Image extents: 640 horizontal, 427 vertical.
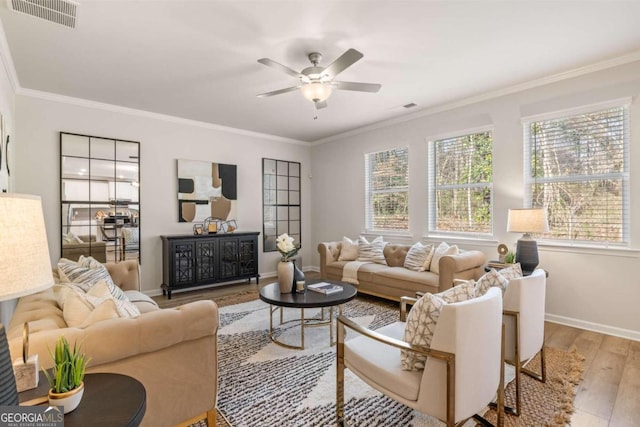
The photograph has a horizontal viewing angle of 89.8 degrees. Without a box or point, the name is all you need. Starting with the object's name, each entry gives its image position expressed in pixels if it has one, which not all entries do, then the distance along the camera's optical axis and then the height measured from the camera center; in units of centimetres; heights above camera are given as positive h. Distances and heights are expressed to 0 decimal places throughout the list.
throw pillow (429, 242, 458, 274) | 407 -48
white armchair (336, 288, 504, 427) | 146 -76
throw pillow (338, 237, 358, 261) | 513 -58
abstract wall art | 525 +45
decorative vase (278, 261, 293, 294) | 322 -61
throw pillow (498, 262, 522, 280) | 217 -40
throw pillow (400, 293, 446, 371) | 158 -55
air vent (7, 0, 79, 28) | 227 +152
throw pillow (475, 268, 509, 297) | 199 -42
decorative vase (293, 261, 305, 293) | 327 -65
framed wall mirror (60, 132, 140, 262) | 426 +28
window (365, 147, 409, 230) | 533 +46
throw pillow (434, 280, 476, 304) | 172 -43
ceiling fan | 275 +122
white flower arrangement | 323 -31
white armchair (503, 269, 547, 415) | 202 -68
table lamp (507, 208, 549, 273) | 327 -15
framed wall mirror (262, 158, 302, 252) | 631 +32
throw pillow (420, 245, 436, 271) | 423 -61
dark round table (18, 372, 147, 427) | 106 -66
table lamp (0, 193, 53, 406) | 85 -11
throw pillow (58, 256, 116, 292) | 260 -47
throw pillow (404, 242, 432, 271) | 433 -56
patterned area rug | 198 -124
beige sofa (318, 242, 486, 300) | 374 -74
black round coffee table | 286 -77
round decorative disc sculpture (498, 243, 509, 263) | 389 -44
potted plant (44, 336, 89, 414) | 108 -56
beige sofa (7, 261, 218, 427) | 145 -64
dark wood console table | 478 -67
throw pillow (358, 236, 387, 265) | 495 -55
